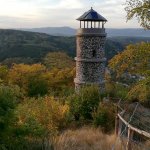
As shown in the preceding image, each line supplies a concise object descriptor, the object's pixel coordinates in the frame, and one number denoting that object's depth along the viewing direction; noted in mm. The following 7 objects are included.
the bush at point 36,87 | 19745
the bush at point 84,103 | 12713
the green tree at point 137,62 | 7990
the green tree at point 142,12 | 7998
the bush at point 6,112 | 6757
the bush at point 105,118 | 11389
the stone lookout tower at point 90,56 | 16371
